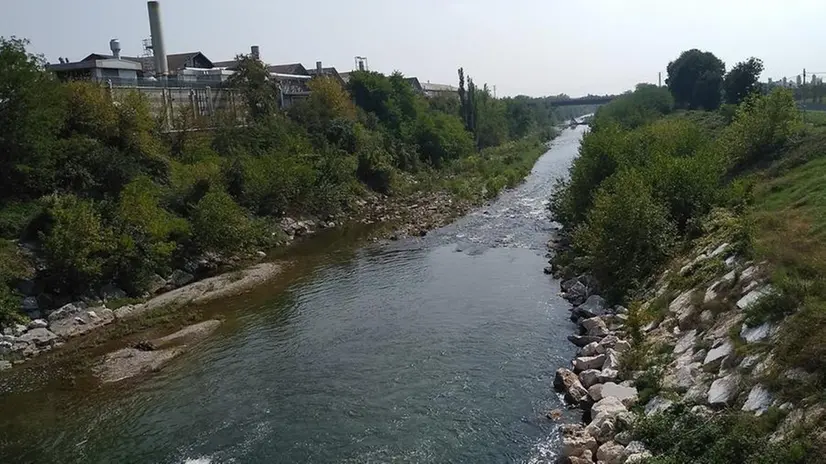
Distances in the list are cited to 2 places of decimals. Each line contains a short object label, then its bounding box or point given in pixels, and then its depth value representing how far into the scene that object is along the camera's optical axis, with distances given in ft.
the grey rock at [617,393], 47.73
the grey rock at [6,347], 69.67
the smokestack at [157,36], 168.55
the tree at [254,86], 170.53
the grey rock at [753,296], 46.12
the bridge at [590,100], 544.62
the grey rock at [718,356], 44.70
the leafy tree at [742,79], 191.79
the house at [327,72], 248.52
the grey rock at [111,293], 85.94
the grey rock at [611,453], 40.55
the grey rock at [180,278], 95.45
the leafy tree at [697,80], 242.99
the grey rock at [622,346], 56.80
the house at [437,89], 348.71
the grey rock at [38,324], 75.41
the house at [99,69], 138.00
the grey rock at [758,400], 36.91
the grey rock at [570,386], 51.67
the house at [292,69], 245.04
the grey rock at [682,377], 45.37
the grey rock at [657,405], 43.51
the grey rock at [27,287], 80.28
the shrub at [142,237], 89.25
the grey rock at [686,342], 51.44
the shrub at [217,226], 103.50
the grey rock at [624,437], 42.01
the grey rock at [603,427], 44.09
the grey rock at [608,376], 52.54
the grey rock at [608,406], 46.47
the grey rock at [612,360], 54.34
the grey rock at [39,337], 72.61
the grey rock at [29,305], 78.40
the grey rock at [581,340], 63.65
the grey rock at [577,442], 43.27
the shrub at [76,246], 82.12
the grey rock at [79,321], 76.07
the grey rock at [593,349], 59.16
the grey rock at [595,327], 64.39
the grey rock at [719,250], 62.39
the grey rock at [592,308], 71.22
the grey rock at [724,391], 39.96
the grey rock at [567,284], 82.76
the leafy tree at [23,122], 92.12
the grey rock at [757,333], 42.80
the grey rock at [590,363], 56.54
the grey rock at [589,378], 53.06
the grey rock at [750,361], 40.88
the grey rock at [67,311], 78.02
